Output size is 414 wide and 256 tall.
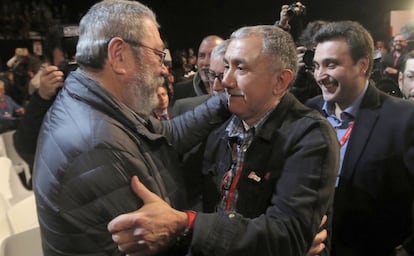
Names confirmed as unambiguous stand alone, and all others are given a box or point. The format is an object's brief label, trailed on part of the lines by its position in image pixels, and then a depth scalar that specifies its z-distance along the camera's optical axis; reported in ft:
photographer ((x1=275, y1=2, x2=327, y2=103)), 6.65
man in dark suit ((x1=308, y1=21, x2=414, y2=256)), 5.71
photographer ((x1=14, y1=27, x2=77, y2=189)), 6.56
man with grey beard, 3.64
